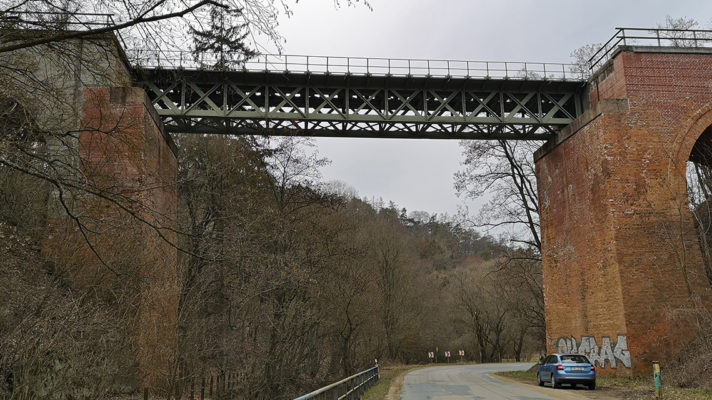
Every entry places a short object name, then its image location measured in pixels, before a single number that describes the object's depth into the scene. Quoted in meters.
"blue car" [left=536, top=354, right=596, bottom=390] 18.77
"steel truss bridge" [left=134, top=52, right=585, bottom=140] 22.91
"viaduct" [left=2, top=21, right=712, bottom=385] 20.08
